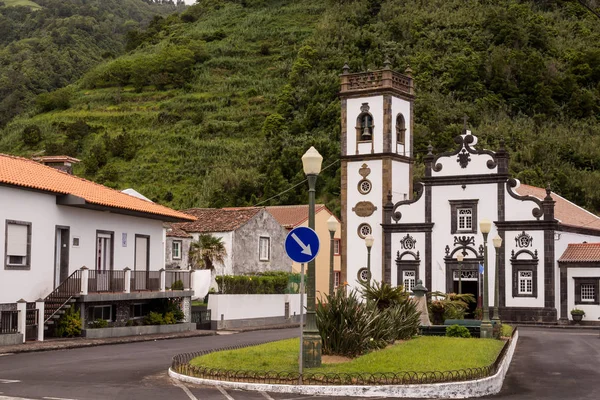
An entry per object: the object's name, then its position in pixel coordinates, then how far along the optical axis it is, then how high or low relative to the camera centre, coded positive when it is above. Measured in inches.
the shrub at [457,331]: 1139.3 -57.9
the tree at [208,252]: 1884.8 +59.7
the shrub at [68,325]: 1173.1 -54.4
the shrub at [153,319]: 1376.7 -54.4
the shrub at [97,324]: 1235.9 -55.7
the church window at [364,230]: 2154.3 +119.5
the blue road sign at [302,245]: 639.8 +25.2
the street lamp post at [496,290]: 1267.2 -9.2
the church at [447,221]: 1973.4 +136.4
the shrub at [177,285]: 1466.5 -5.2
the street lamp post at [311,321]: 701.9 -28.8
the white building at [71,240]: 1143.0 +54.8
